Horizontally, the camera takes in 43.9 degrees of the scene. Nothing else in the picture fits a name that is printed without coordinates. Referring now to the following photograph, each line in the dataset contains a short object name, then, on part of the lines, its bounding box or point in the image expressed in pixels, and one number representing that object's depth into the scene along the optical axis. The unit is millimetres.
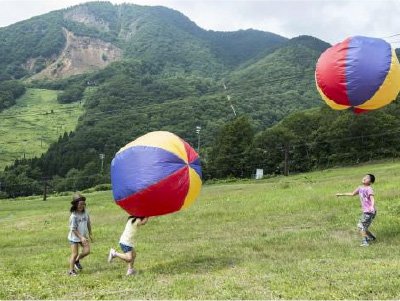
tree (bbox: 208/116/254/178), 84312
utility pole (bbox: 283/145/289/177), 59450
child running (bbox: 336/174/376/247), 12078
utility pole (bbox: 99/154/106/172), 108650
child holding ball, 10305
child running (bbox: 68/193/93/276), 10891
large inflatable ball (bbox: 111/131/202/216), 9680
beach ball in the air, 10906
